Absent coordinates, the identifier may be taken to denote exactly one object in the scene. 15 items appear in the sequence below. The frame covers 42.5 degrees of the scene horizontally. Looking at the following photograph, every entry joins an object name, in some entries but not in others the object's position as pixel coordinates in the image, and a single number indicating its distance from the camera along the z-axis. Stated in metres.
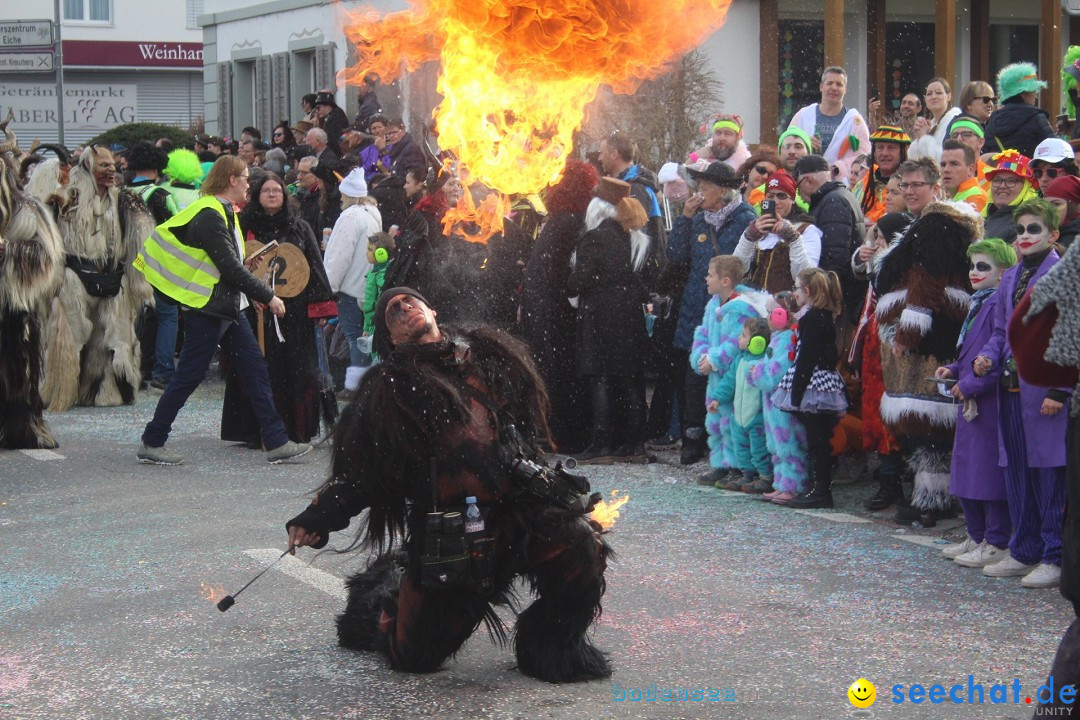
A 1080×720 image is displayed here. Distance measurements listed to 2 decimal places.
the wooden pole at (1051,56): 19.92
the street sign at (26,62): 19.83
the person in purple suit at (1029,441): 6.34
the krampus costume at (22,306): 10.04
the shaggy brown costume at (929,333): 7.36
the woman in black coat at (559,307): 9.65
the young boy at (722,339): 8.63
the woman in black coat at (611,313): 9.52
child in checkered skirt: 7.90
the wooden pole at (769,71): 19.77
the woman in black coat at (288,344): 10.26
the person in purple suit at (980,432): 6.67
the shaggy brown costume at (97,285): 12.27
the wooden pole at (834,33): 18.44
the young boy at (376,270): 10.86
